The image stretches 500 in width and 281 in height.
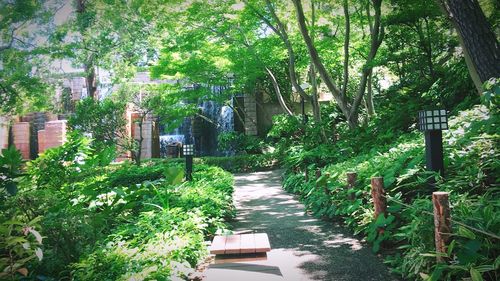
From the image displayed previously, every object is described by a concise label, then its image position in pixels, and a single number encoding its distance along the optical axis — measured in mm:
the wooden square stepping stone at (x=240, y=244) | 4059
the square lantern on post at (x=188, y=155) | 9578
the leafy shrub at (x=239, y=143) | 20491
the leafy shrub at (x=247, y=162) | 18547
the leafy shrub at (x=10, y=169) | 2941
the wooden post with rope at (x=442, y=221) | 3287
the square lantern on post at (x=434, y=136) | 4453
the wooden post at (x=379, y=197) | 4676
